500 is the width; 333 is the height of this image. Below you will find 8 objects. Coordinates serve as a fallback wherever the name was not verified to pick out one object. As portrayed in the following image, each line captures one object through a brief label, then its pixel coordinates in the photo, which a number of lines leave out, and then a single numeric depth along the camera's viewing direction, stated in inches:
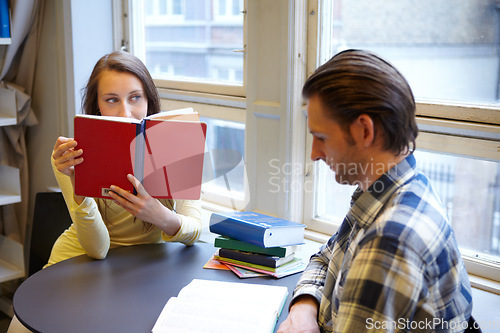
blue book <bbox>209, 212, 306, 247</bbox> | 58.7
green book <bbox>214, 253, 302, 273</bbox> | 58.9
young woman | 58.9
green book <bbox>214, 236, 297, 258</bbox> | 59.4
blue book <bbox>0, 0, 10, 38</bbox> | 99.9
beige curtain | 103.9
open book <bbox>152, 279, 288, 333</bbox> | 46.5
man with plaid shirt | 34.6
